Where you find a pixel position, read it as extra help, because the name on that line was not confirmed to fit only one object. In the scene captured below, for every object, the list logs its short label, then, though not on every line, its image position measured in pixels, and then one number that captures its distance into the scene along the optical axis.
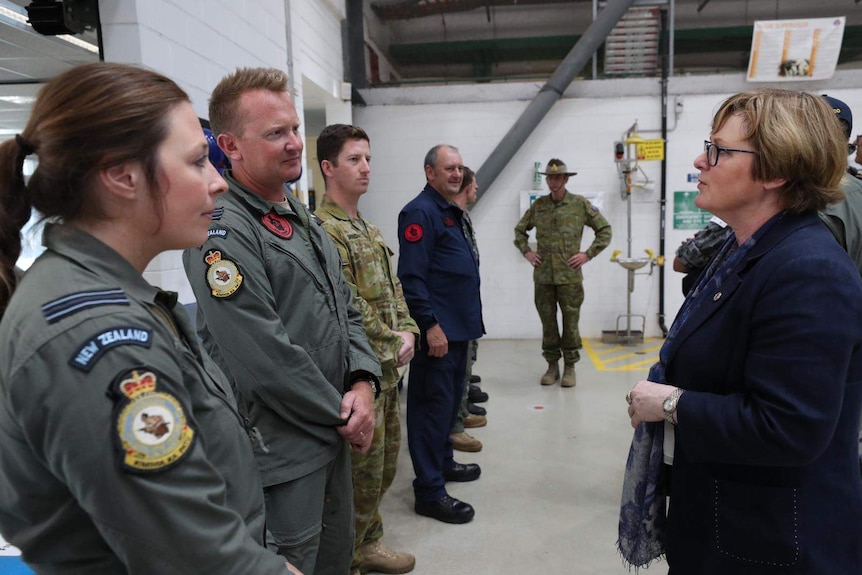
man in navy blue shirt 2.73
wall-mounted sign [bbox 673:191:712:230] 6.04
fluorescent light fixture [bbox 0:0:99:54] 2.33
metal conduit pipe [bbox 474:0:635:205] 5.67
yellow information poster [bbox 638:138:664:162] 5.71
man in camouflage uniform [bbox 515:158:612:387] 4.77
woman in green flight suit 0.64
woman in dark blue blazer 1.05
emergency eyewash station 5.71
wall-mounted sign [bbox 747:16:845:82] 5.51
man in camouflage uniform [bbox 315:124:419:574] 2.09
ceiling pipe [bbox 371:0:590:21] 6.73
